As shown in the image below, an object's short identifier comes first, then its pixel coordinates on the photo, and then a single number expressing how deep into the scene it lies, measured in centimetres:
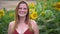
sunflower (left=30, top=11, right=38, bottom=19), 239
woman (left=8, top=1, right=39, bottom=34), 192
